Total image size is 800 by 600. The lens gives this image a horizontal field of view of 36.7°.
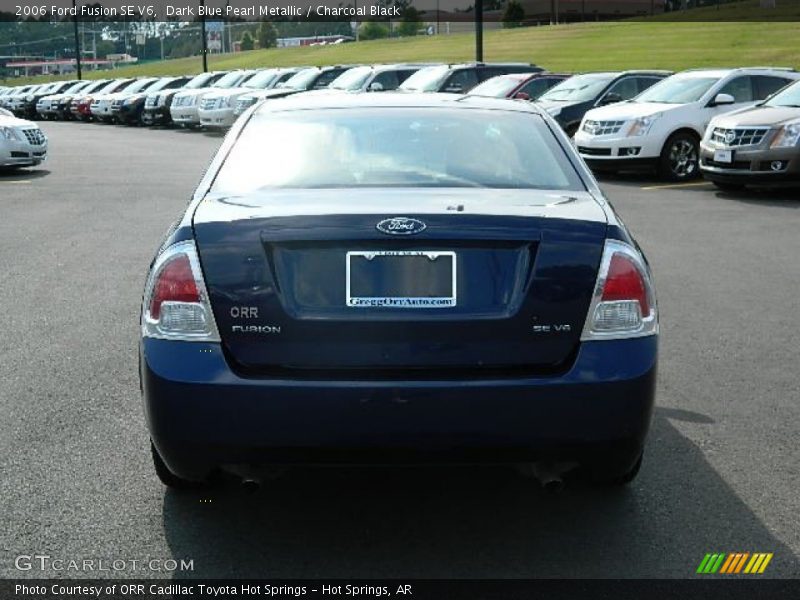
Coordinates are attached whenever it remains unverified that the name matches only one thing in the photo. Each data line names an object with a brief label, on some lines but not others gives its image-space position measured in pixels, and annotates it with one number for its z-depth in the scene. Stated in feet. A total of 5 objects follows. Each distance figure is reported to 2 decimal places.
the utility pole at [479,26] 118.21
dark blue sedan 12.05
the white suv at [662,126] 56.49
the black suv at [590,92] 67.77
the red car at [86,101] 144.65
